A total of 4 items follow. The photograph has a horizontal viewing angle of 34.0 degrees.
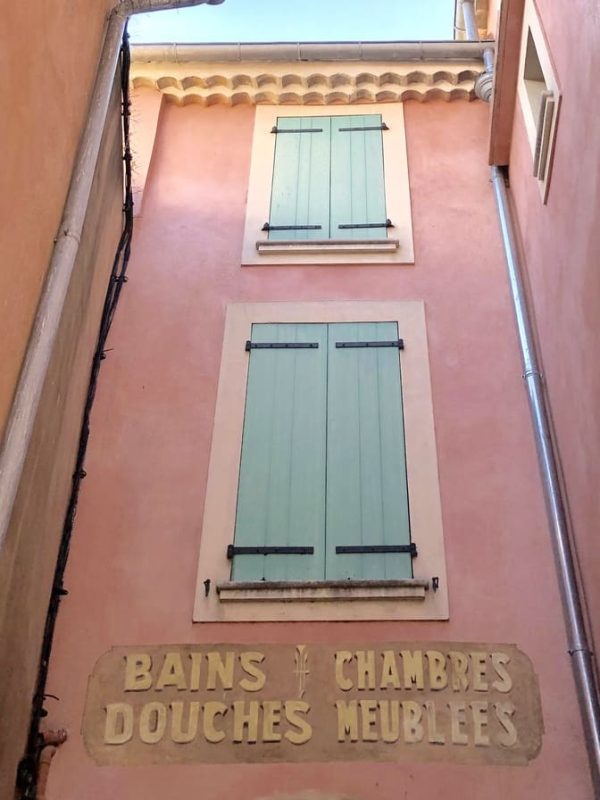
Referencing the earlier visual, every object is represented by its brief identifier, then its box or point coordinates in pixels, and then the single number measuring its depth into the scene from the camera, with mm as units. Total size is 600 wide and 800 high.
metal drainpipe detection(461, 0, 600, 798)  5516
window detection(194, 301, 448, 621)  6141
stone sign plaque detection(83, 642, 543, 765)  5559
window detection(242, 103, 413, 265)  8227
